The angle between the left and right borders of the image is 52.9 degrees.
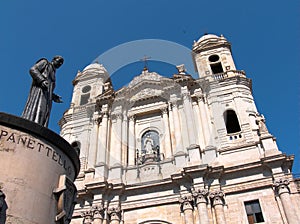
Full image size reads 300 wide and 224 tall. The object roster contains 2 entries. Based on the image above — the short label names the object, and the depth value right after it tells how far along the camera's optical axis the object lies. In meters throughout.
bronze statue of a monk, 6.92
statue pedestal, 4.93
